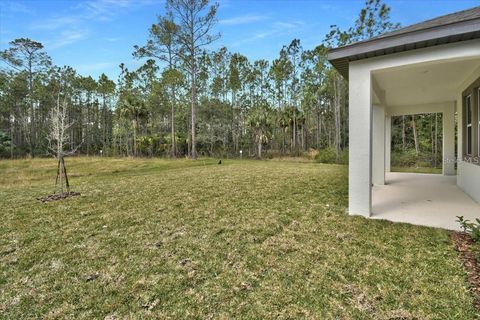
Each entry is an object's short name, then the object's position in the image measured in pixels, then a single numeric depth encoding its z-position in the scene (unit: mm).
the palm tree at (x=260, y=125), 23641
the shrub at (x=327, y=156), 17291
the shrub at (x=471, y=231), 3065
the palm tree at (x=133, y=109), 25422
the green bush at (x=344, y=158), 16198
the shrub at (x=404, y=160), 17328
